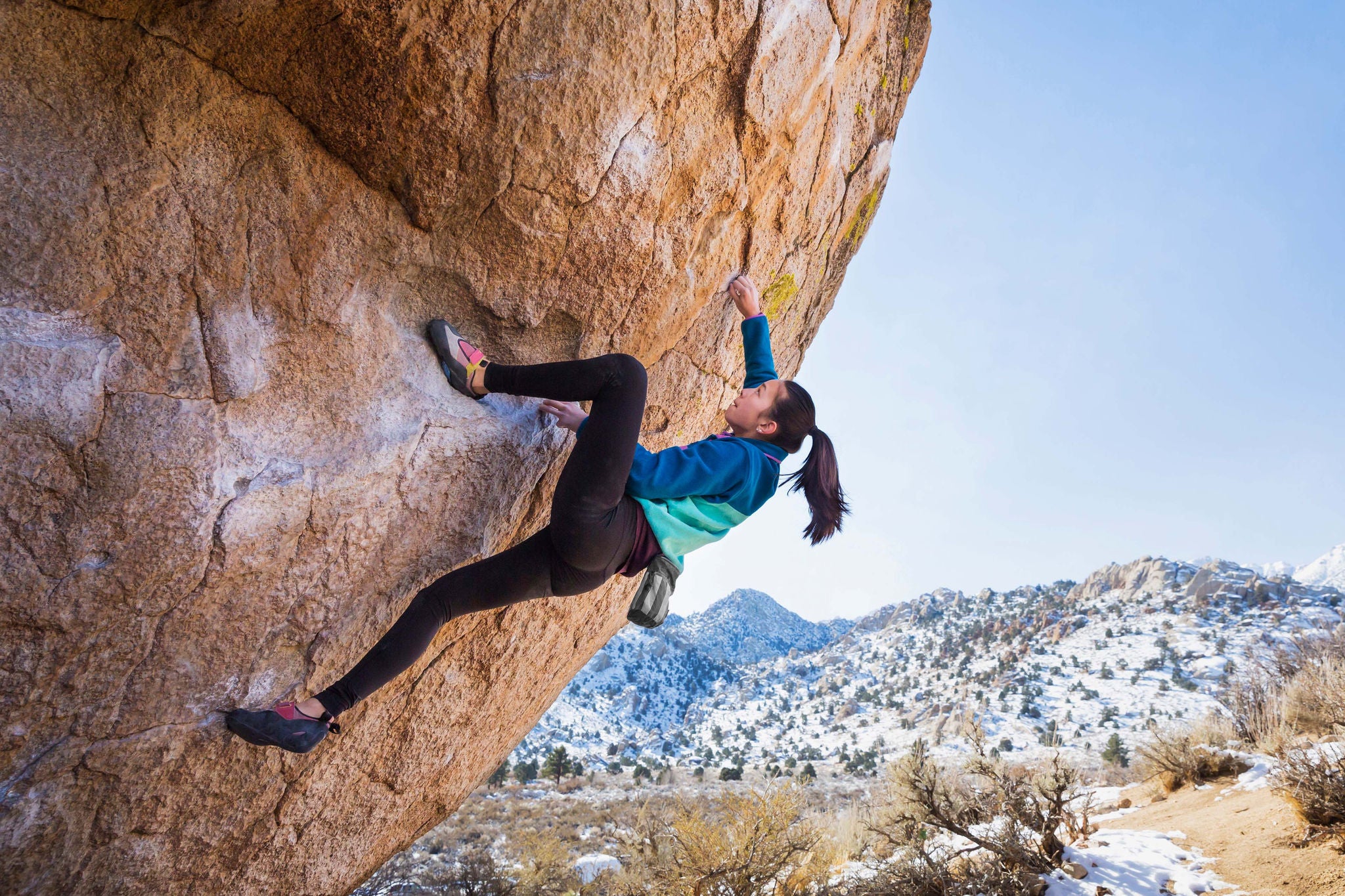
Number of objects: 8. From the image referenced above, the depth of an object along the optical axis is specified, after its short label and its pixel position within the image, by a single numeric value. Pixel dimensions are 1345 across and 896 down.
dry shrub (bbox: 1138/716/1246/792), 8.09
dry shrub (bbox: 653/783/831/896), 6.35
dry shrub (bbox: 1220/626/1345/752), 7.70
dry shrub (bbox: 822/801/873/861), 8.81
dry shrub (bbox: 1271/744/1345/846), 4.89
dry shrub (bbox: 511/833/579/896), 7.91
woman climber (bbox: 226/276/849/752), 2.33
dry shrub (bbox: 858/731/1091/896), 5.89
